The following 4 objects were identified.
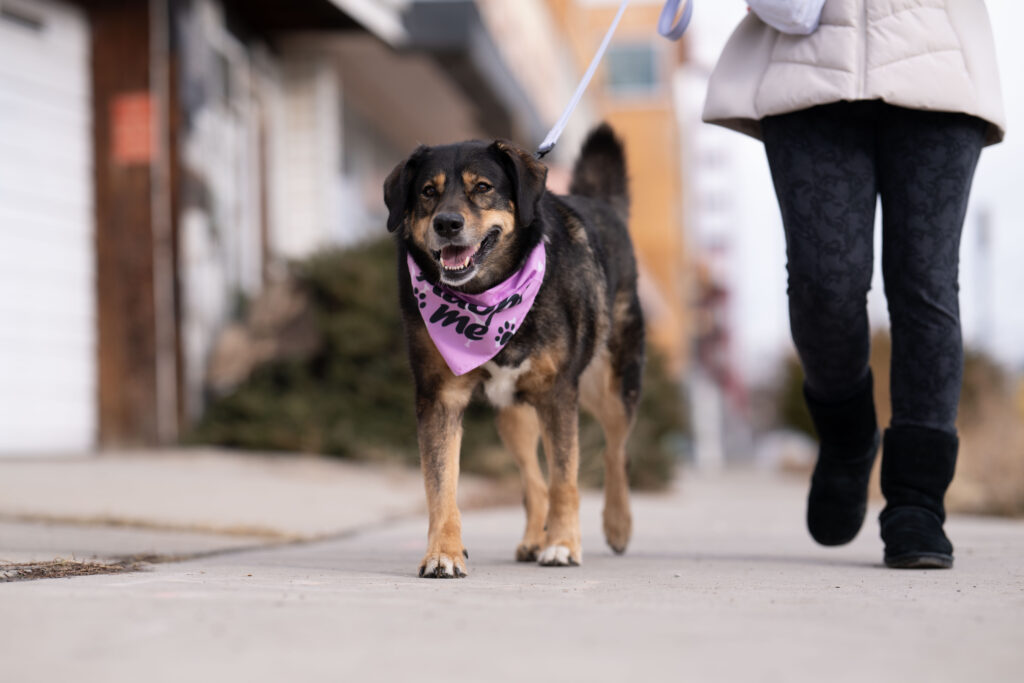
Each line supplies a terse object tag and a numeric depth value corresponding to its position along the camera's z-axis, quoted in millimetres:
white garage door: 7559
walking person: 3652
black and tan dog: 3670
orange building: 33219
